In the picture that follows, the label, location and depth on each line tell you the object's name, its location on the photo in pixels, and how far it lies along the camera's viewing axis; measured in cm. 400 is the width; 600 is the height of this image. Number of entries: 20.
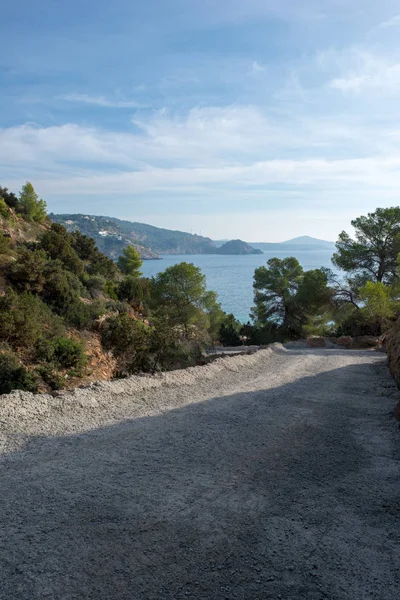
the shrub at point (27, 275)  1711
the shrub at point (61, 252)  2316
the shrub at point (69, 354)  1248
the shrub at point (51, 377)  1101
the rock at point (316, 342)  2530
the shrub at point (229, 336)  3272
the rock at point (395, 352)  1108
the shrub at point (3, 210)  2464
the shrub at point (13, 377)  954
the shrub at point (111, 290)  2403
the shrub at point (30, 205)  2961
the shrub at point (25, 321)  1243
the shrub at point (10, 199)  2918
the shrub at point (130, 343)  1432
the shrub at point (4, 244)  1880
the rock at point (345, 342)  2477
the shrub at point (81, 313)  1681
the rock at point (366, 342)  2383
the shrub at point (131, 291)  2591
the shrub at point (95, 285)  2255
